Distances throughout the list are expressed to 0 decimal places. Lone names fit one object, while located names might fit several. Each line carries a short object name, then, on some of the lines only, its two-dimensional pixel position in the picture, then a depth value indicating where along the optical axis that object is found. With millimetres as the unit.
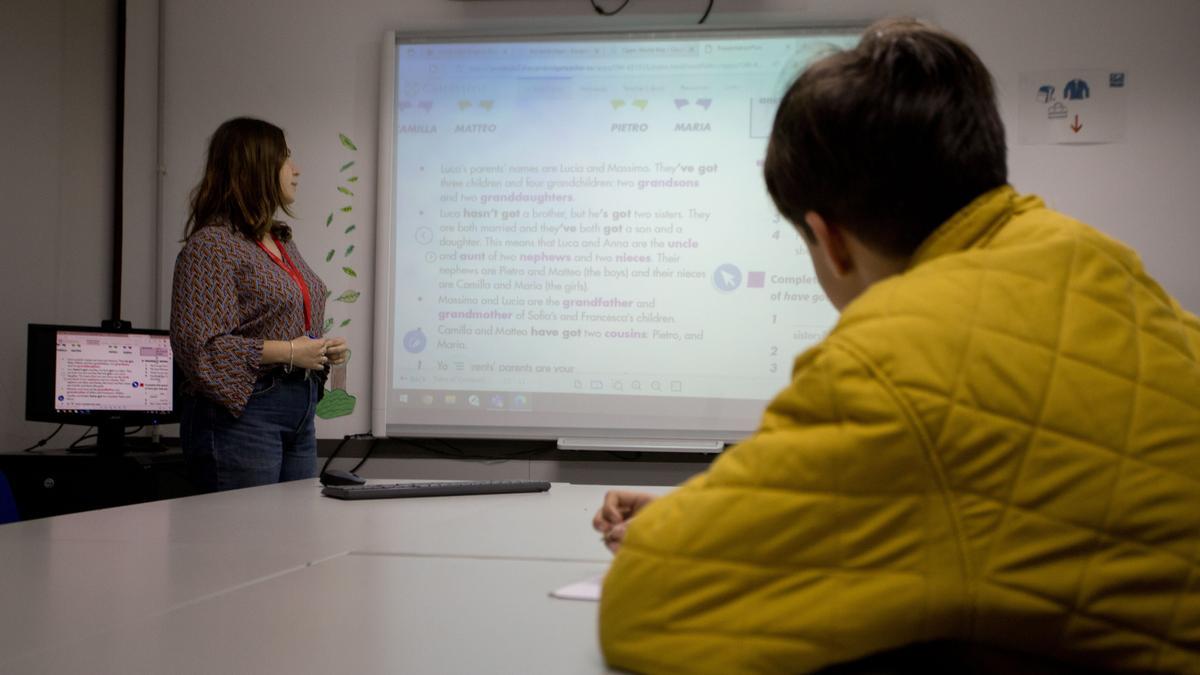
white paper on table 914
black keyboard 1595
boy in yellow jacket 573
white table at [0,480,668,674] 720
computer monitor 2893
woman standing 2096
